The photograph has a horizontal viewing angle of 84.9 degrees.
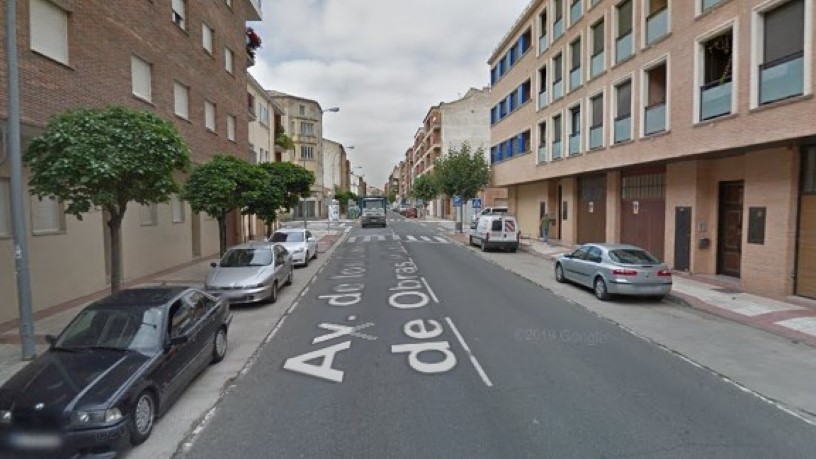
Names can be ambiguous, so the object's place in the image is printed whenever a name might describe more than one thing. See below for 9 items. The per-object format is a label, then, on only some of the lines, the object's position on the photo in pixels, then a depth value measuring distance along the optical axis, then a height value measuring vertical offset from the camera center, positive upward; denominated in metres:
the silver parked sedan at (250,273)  9.88 -1.54
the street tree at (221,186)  12.05 +0.63
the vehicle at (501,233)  21.73 -1.23
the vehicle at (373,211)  42.88 -0.29
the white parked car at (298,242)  16.66 -1.33
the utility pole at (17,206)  6.32 +0.04
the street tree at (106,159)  6.50 +0.76
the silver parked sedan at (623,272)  10.15 -1.52
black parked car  3.71 -1.63
